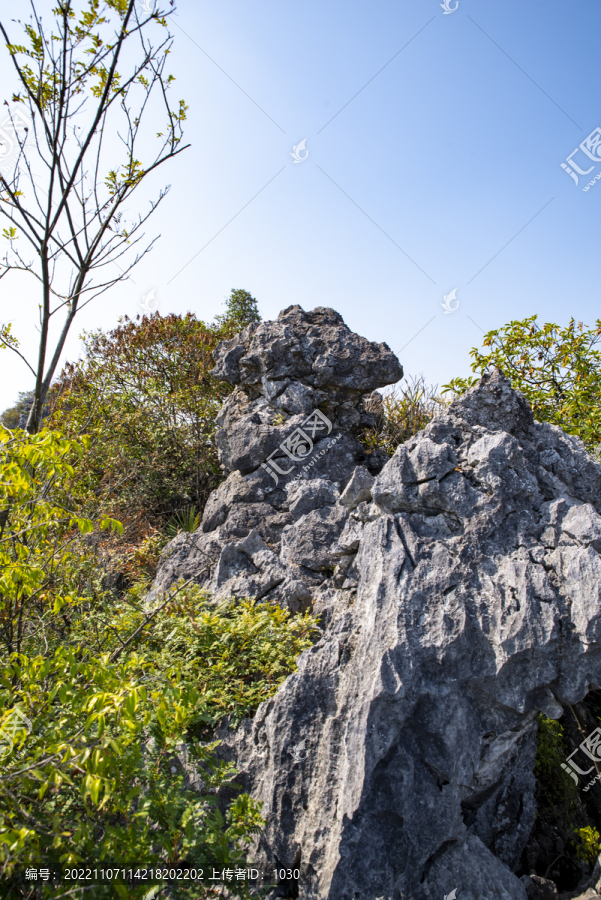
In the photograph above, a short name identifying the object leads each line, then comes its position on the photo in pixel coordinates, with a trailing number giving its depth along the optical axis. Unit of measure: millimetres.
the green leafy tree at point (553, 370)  6512
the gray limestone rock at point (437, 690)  2973
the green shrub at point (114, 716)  1932
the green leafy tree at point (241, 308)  13793
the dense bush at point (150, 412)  9188
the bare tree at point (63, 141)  3514
